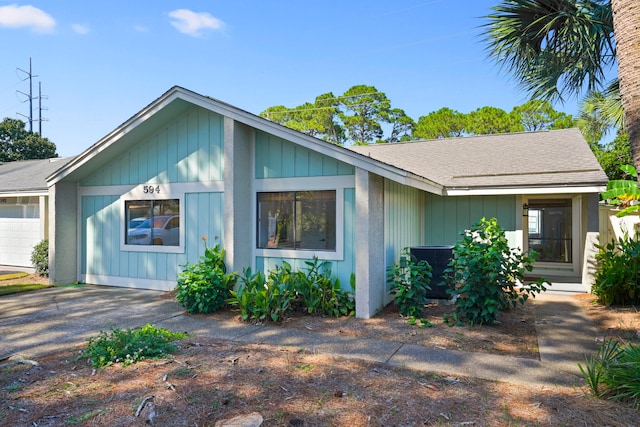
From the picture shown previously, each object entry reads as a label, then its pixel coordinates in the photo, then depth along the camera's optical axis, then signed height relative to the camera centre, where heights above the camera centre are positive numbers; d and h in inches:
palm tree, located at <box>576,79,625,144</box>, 359.3 +104.6
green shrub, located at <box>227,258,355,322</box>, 263.7 -50.3
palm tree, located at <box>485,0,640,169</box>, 287.6 +130.3
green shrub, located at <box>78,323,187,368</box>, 181.2 -59.1
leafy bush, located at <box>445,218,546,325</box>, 238.5 -33.7
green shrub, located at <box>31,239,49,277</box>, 435.3 -41.8
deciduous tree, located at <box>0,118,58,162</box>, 1312.7 +240.1
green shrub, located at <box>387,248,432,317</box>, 268.2 -44.9
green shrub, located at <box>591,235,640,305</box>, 290.8 -42.7
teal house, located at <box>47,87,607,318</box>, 287.9 +17.2
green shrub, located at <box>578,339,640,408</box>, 137.8 -54.8
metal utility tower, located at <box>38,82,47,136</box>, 1655.9 +444.8
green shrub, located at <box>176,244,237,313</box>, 282.2 -46.7
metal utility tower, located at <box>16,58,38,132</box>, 1597.8 +485.5
